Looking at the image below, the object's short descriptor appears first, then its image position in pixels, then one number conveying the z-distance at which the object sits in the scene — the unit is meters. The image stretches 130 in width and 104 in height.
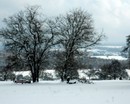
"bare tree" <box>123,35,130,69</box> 54.67
